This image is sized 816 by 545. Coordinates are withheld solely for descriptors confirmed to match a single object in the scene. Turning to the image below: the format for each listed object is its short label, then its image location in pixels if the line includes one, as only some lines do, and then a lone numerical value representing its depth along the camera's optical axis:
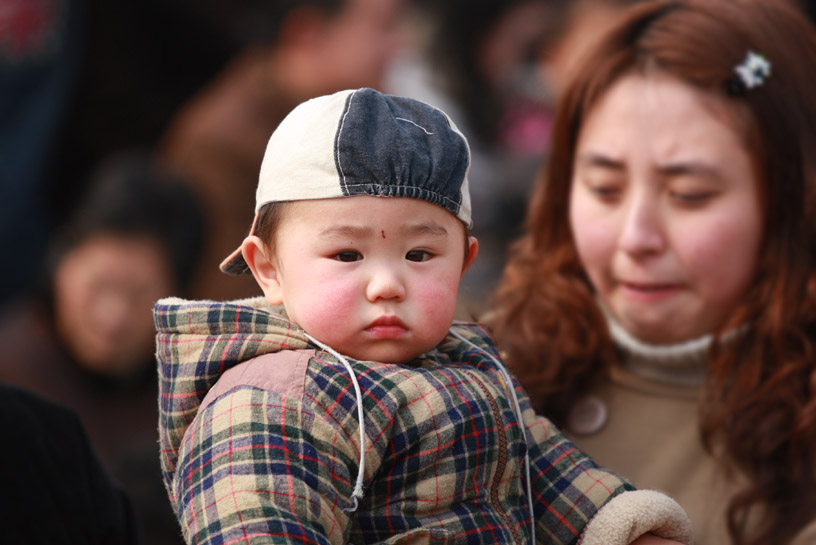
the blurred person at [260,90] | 7.87
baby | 2.70
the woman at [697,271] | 4.42
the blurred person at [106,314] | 7.06
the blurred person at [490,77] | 10.26
